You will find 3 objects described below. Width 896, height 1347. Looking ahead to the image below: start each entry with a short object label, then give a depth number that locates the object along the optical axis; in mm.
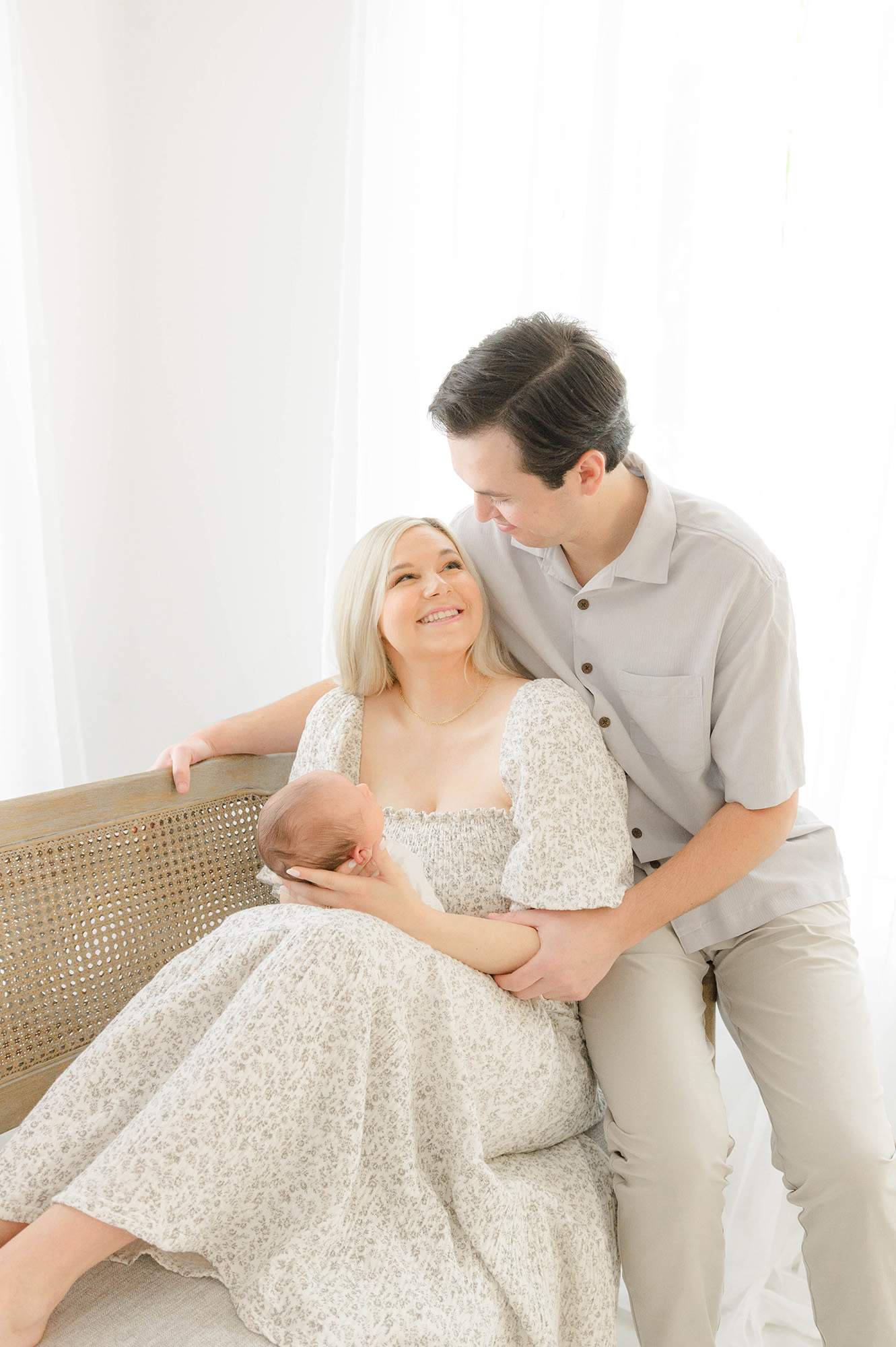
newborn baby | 1407
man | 1326
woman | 1113
